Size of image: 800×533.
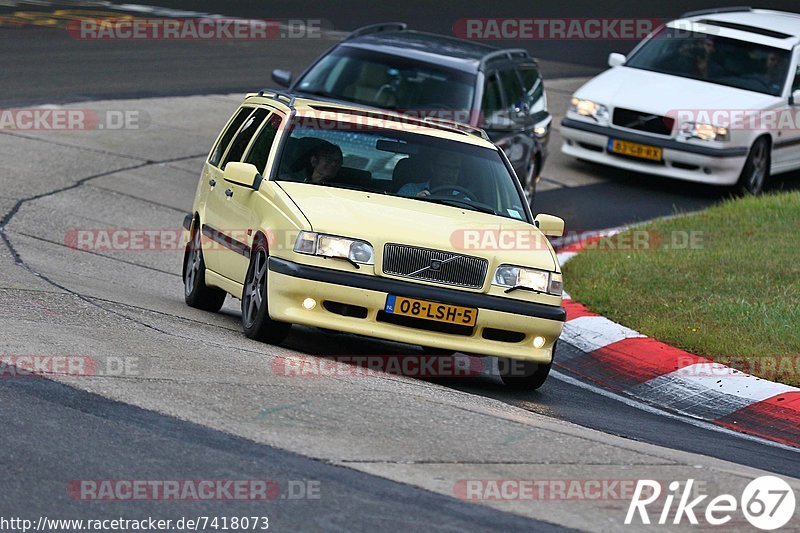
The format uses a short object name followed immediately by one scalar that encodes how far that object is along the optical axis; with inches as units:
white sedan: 1371.8
